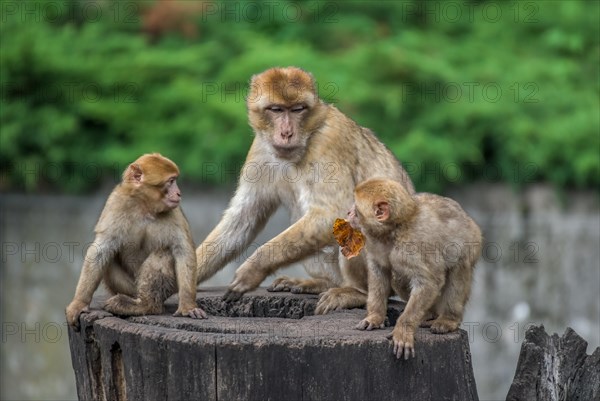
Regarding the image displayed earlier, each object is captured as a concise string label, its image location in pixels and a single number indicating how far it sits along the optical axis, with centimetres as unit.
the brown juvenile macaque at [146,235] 1238
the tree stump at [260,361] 1014
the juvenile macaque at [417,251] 1177
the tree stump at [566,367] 1260
